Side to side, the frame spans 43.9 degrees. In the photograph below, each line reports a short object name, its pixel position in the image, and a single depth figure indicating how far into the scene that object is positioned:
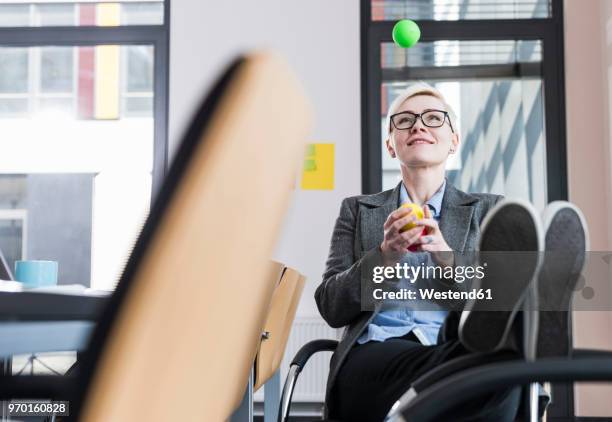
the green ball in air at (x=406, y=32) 4.01
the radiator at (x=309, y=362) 4.03
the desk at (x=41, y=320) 0.89
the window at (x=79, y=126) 4.34
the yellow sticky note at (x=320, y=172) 4.20
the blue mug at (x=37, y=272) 1.92
